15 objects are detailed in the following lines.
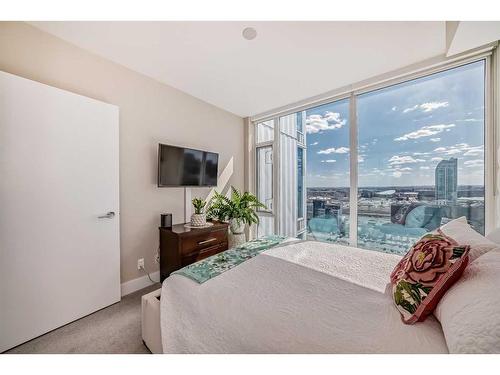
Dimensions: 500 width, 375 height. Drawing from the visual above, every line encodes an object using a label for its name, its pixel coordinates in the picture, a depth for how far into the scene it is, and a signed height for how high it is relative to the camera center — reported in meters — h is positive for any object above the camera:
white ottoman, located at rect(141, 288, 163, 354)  1.29 -0.87
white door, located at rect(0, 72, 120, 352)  1.52 -0.17
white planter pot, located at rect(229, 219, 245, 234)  2.99 -0.57
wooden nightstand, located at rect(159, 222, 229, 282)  2.23 -0.67
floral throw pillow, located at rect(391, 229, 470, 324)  0.83 -0.39
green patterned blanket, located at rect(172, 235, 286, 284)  1.30 -0.54
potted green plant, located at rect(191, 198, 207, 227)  2.57 -0.37
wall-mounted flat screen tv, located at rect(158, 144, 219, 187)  2.49 +0.26
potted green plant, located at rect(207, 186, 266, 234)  2.99 -0.36
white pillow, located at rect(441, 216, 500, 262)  0.97 -0.28
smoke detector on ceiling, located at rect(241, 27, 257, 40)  1.79 +1.35
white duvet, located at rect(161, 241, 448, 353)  0.77 -0.56
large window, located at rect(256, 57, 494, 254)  2.13 +0.31
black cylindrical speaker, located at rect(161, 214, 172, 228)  2.47 -0.40
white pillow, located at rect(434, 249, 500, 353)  0.59 -0.40
